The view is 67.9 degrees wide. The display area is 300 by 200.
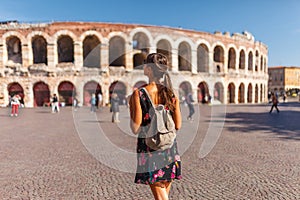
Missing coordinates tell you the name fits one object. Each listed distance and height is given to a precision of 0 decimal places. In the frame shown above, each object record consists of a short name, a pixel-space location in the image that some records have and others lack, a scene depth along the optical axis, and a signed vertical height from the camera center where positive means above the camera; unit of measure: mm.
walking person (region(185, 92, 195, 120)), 11653 -407
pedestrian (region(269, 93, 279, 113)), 16206 -425
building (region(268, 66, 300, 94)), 70775 +4999
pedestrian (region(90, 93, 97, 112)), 16109 -525
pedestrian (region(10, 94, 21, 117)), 15186 -619
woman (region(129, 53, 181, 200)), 2264 -322
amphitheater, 23344 +4169
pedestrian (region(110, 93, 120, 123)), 11391 -580
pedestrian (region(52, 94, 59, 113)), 17000 -834
